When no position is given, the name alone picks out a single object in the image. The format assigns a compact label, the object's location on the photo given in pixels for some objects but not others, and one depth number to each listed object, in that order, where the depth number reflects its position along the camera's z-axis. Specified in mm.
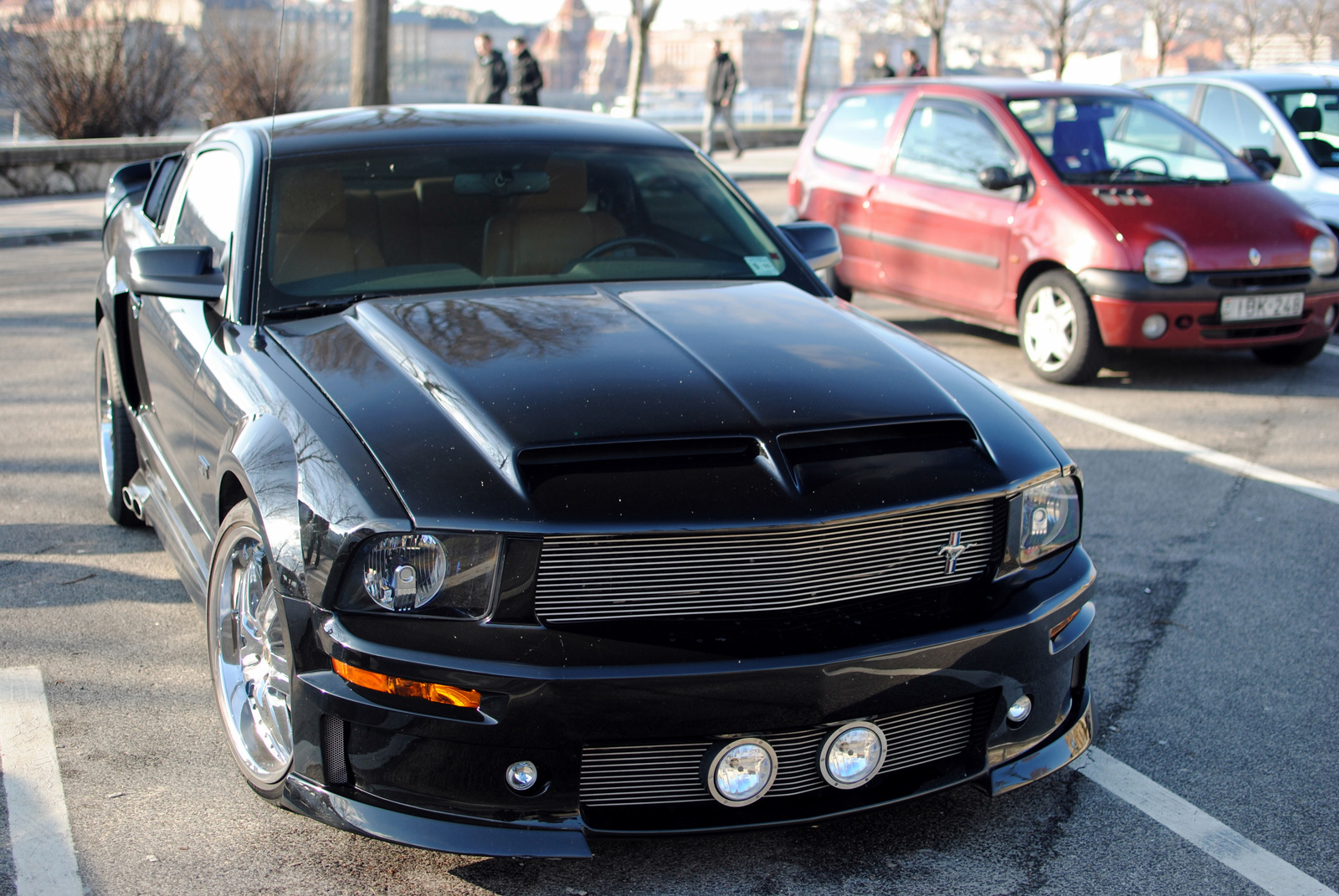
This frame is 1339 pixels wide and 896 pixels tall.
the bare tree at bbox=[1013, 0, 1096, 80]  30578
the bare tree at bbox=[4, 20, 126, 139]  19031
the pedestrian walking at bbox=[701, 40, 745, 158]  21031
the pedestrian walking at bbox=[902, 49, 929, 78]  18250
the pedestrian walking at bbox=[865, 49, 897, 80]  20109
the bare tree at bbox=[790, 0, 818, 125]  32000
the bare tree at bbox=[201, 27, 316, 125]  21297
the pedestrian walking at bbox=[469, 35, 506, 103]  17797
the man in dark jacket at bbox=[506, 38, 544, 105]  18453
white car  9383
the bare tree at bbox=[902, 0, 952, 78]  31906
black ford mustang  2363
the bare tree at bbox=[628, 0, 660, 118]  25188
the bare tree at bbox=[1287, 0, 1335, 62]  35438
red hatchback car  7074
